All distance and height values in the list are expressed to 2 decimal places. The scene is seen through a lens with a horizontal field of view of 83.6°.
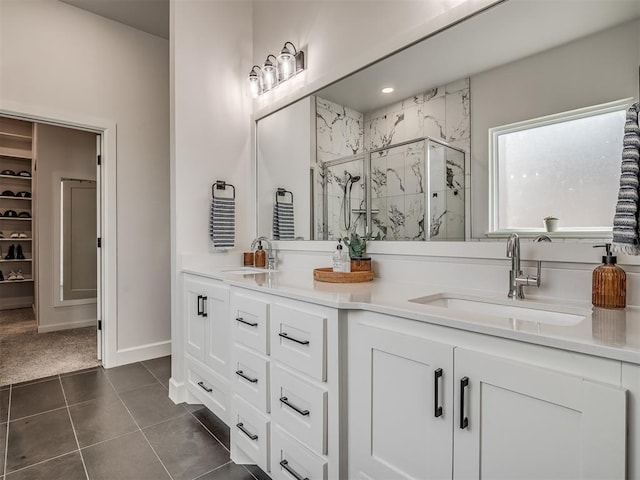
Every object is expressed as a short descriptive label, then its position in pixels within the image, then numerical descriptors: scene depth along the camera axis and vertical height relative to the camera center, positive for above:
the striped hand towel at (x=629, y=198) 1.02 +0.11
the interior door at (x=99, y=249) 3.07 -0.10
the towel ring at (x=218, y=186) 2.66 +0.39
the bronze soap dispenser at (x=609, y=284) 1.12 -0.15
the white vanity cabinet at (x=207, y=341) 1.98 -0.62
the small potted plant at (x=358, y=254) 1.91 -0.09
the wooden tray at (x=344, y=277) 1.77 -0.20
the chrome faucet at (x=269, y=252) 2.61 -0.11
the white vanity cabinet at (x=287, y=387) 1.26 -0.59
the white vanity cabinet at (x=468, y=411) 0.75 -0.43
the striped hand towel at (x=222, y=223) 2.61 +0.11
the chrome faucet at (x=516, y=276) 1.31 -0.14
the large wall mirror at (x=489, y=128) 1.25 +0.48
